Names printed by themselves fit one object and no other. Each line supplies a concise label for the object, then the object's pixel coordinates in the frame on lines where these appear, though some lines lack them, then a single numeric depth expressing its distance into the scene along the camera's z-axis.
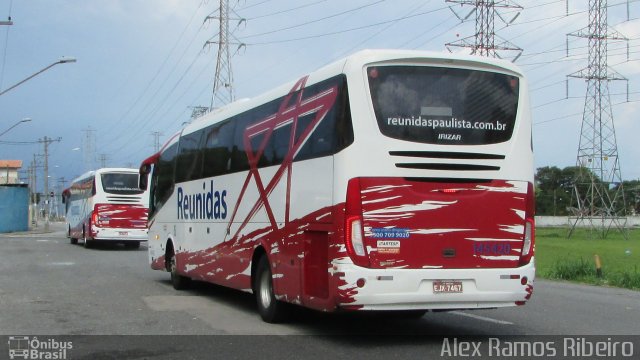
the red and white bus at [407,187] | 8.49
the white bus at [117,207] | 31.31
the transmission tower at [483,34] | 40.69
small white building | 123.22
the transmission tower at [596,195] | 53.50
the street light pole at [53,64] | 29.48
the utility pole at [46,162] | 80.19
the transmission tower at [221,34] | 44.50
